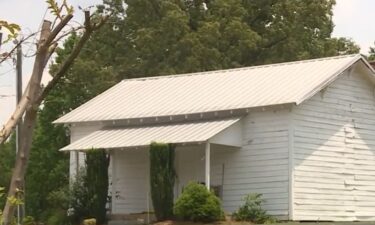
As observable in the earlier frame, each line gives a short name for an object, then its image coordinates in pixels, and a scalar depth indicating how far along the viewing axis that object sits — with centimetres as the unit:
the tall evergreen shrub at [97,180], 2859
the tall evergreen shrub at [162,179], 2673
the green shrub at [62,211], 2945
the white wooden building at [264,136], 2728
